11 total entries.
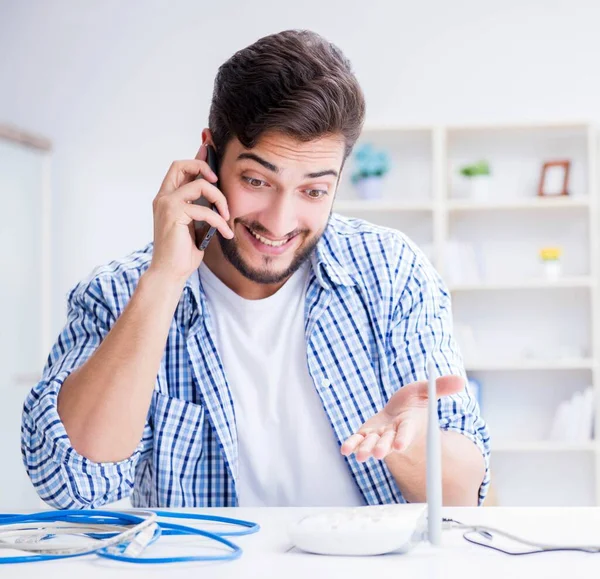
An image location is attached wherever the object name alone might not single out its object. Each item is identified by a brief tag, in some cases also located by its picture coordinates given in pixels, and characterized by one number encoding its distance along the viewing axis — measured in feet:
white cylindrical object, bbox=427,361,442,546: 2.84
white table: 2.56
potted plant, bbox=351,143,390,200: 13.35
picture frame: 13.29
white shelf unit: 13.29
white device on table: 2.76
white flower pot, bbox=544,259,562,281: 12.98
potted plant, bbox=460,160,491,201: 13.21
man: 4.29
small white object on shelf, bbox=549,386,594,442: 12.86
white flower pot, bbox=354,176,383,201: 13.39
